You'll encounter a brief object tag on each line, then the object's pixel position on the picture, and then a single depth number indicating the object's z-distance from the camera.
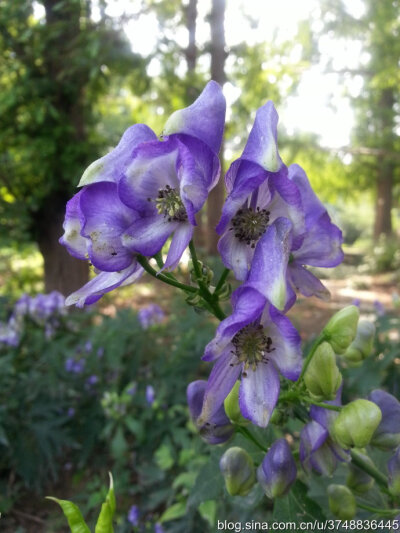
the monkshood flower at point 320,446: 0.13
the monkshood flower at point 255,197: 0.11
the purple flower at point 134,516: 0.32
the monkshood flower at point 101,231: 0.12
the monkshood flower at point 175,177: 0.11
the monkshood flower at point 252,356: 0.11
